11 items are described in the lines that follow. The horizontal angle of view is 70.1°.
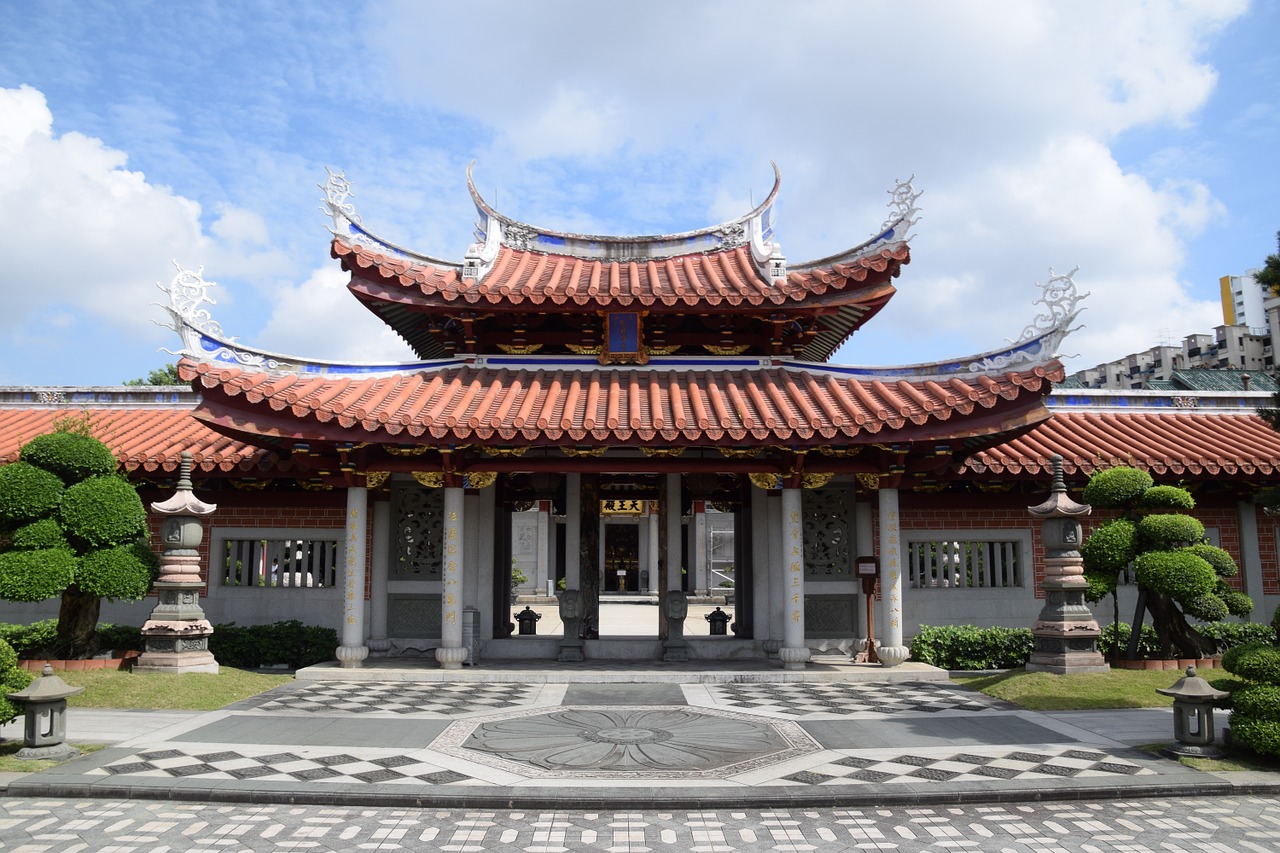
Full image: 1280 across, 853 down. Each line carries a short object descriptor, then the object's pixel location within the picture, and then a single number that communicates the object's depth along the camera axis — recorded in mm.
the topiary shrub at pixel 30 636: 12758
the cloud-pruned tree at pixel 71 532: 11188
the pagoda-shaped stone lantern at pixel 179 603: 11719
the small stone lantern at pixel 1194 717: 7977
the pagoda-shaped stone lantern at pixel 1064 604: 11664
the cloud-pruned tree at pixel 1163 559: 11734
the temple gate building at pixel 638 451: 12383
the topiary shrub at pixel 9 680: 7559
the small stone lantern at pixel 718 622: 17266
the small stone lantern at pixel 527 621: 17219
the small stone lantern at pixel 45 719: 7707
